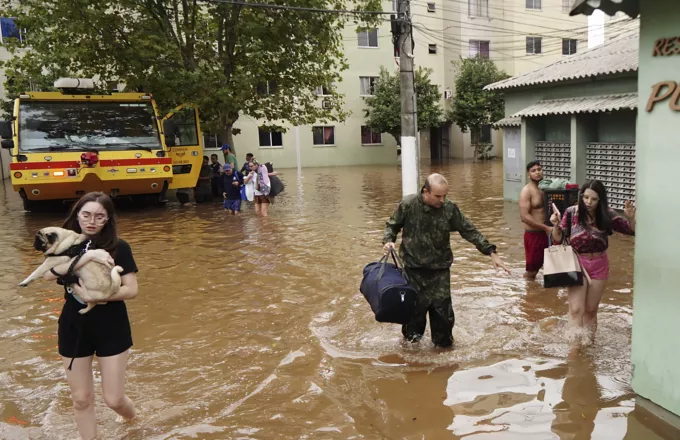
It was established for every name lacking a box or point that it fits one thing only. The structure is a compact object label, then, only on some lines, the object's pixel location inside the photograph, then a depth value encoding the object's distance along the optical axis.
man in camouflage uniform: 5.43
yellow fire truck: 14.38
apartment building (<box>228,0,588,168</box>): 37.53
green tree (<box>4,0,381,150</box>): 17.41
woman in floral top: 5.34
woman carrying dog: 3.84
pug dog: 3.74
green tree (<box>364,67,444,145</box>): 35.34
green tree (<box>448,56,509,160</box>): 35.09
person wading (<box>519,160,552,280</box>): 7.59
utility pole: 12.27
